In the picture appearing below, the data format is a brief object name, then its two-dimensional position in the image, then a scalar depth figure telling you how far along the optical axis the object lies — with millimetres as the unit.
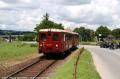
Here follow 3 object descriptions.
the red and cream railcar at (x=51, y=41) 21107
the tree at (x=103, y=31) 90398
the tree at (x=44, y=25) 53487
